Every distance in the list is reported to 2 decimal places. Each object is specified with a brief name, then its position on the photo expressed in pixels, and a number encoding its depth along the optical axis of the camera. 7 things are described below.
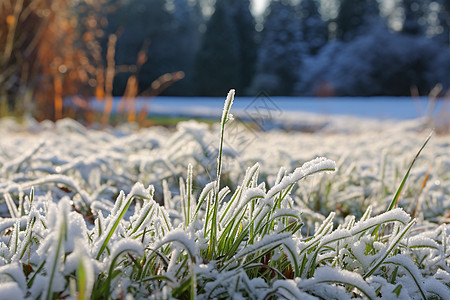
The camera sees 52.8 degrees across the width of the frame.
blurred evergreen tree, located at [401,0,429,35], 27.39
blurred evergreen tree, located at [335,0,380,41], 28.42
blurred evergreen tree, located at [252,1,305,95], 25.91
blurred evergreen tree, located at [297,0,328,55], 29.66
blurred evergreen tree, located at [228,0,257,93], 27.88
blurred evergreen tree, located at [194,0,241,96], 25.20
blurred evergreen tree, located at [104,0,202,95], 26.50
